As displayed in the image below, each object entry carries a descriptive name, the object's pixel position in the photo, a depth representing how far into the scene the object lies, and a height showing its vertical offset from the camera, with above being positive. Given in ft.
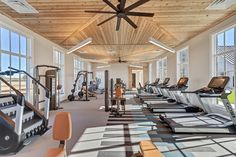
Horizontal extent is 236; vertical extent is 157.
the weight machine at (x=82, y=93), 23.91 -2.96
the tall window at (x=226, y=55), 12.66 +2.37
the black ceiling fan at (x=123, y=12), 9.04 +4.75
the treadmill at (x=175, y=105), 15.05 -3.39
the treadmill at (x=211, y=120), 9.48 -3.48
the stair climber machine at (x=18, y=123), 7.07 -2.78
